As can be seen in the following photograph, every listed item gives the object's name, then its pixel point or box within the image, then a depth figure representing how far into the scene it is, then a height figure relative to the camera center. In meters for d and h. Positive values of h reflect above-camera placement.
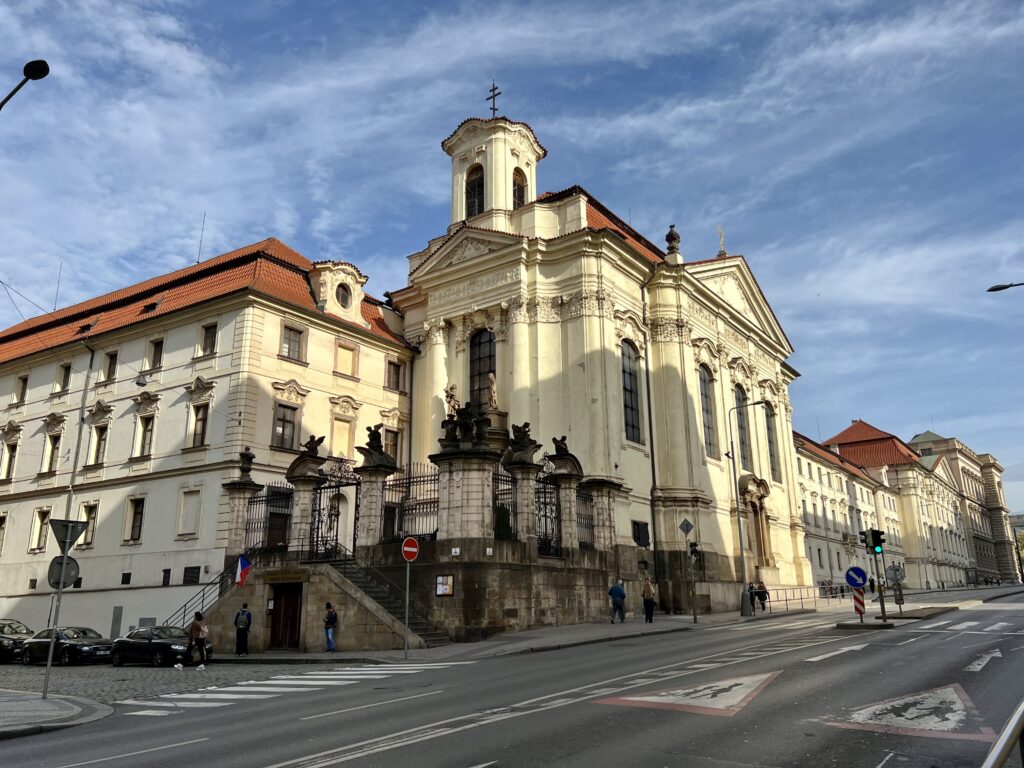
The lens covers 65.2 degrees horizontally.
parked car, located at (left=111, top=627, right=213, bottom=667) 22.05 -1.21
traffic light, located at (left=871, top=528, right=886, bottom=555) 25.23 +1.65
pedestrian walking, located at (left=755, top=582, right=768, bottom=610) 36.86 -0.02
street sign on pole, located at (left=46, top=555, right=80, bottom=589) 14.38 +0.56
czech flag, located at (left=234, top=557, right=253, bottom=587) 25.16 +0.94
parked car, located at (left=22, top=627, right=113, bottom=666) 24.77 -1.31
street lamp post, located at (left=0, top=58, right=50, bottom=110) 11.63 +7.51
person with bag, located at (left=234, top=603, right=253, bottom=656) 23.10 -0.79
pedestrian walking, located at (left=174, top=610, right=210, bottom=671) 21.64 -0.93
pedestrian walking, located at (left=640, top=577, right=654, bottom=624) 28.39 -0.13
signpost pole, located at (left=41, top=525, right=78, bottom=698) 14.51 +1.10
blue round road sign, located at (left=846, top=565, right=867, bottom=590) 22.25 +0.42
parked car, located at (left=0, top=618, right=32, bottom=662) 27.34 -1.36
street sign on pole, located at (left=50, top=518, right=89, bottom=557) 14.49 +1.27
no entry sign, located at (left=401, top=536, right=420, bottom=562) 20.16 +1.23
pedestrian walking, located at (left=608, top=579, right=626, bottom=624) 26.86 -0.08
